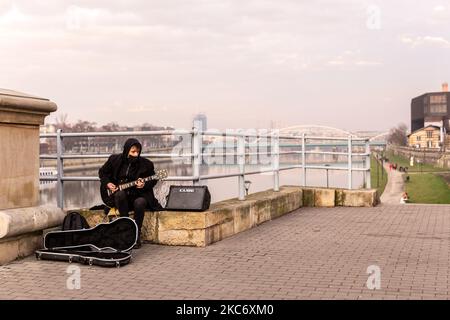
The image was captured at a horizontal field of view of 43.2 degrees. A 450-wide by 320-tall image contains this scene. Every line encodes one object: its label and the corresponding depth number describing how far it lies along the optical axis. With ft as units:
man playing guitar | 21.72
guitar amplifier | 22.74
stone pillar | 19.30
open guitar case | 19.38
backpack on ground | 20.95
